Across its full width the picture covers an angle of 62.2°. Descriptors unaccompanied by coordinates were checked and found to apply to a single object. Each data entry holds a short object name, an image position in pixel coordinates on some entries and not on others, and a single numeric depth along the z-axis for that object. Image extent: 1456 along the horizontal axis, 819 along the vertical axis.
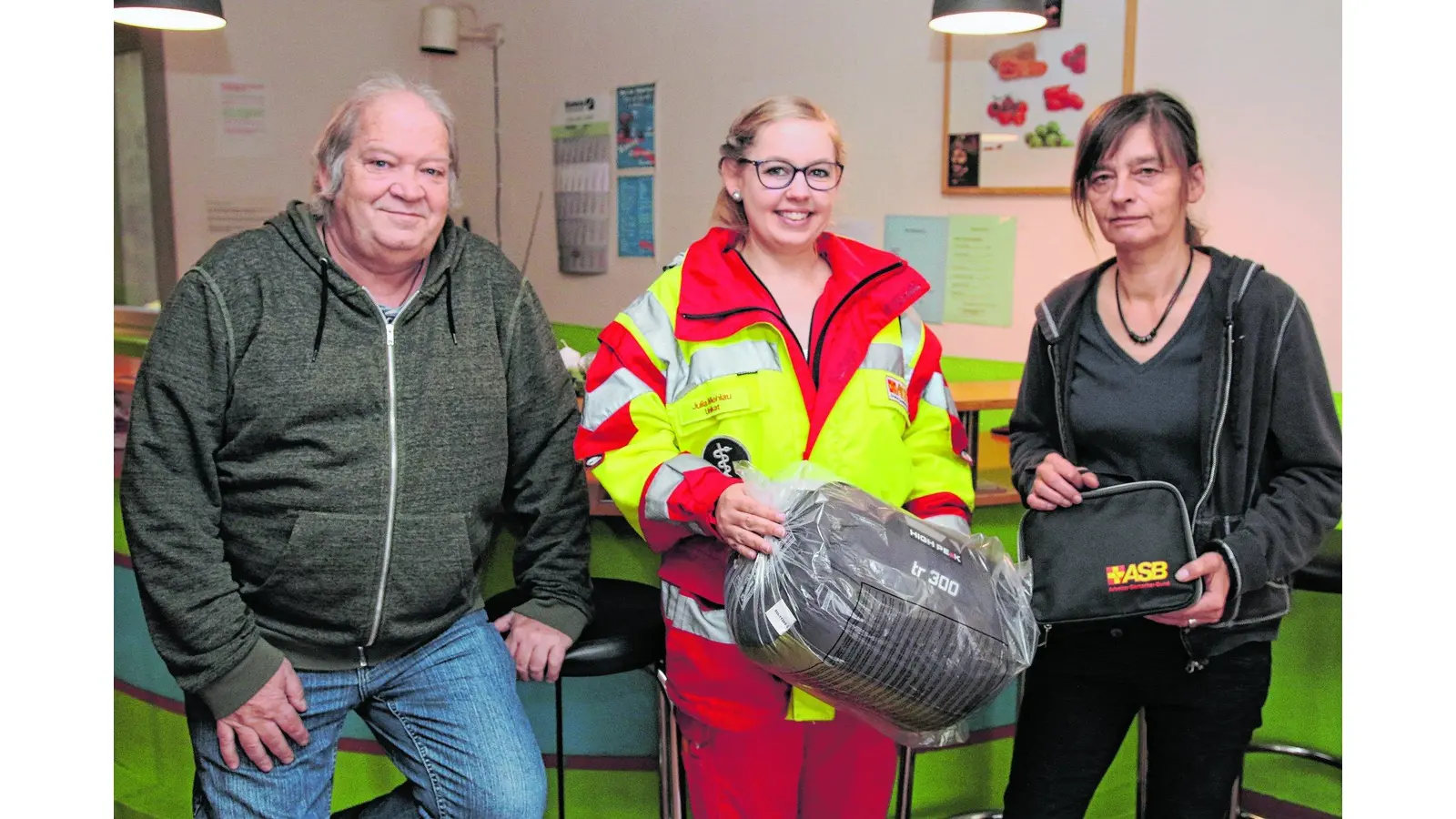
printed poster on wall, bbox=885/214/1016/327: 3.68
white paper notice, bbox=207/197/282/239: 5.36
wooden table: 2.44
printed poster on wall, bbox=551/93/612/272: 5.09
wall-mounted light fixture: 5.48
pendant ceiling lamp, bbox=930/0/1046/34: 2.58
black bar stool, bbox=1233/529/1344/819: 2.28
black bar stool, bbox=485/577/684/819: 1.88
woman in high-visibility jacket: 1.66
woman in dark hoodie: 1.64
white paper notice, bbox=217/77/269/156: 5.30
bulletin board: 3.36
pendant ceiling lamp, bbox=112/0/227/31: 2.92
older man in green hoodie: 1.63
